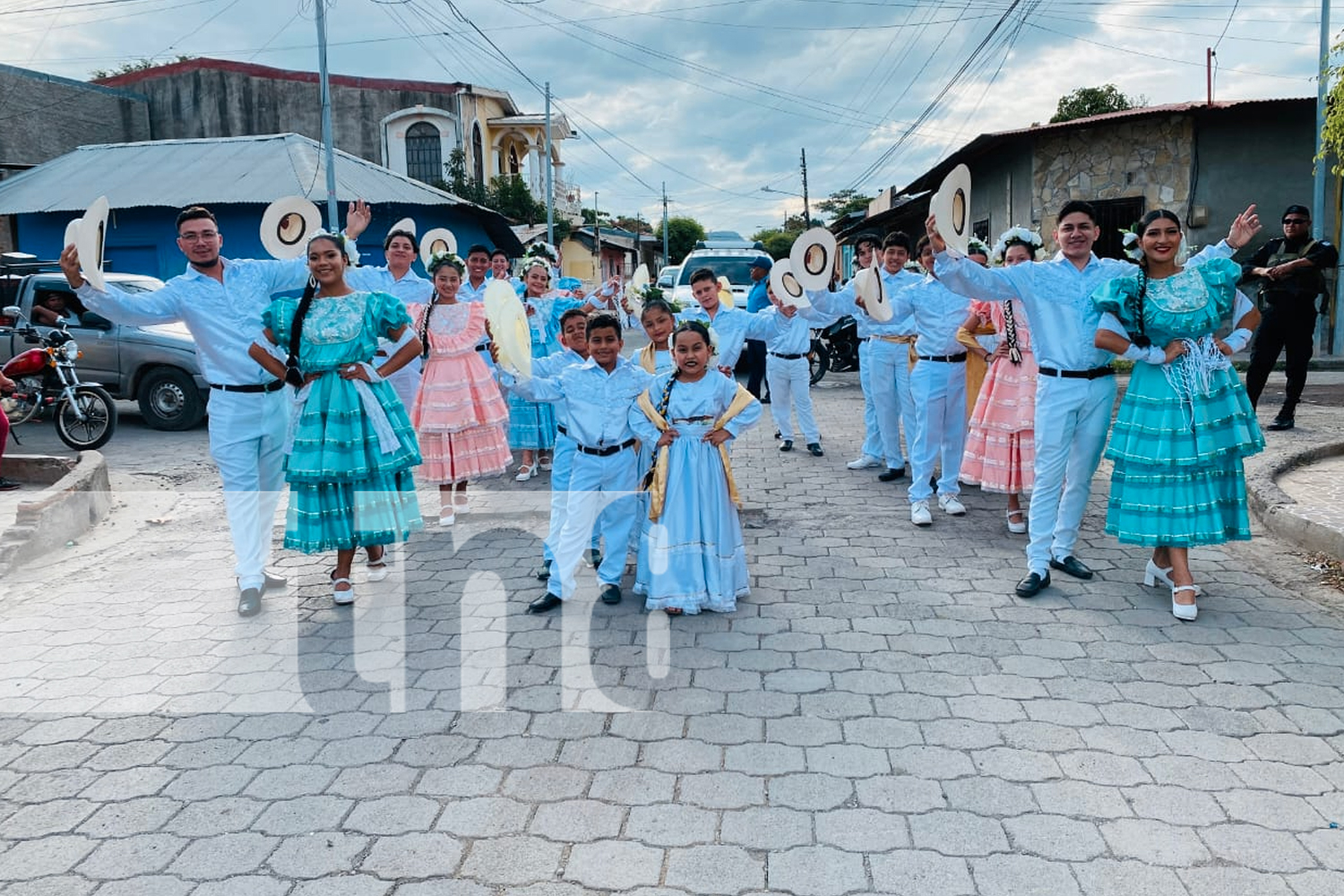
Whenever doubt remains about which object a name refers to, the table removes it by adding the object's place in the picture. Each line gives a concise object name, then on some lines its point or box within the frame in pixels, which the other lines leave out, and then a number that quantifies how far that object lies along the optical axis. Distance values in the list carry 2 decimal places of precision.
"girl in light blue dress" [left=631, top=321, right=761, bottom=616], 4.89
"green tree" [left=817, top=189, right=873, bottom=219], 61.81
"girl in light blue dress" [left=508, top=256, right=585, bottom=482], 8.54
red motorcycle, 9.95
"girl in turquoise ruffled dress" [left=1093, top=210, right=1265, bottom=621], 4.66
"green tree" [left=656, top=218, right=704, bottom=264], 86.31
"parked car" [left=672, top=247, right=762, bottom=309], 17.33
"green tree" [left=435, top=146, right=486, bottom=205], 31.31
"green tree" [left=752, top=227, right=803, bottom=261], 59.89
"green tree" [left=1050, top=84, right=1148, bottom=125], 31.05
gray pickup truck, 11.07
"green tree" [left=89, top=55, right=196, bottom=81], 32.31
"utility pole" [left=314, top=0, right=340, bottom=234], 17.53
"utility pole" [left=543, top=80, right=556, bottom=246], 30.27
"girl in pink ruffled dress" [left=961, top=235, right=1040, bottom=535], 6.32
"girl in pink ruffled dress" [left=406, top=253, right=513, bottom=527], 7.22
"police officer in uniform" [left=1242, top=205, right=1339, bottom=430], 8.75
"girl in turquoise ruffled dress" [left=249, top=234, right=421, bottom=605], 5.02
